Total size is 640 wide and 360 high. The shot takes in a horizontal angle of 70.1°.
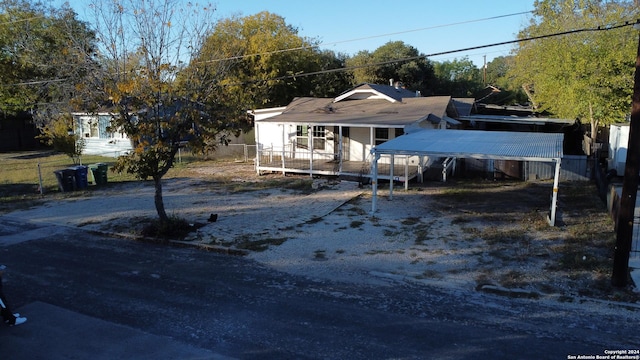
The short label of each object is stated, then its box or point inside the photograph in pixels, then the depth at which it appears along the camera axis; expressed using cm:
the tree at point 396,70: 4019
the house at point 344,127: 1873
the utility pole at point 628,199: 773
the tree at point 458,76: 4956
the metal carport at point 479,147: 1194
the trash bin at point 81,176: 1880
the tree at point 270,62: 3066
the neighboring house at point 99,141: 3047
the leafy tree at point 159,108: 1117
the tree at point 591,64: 1848
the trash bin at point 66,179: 1834
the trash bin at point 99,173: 1970
